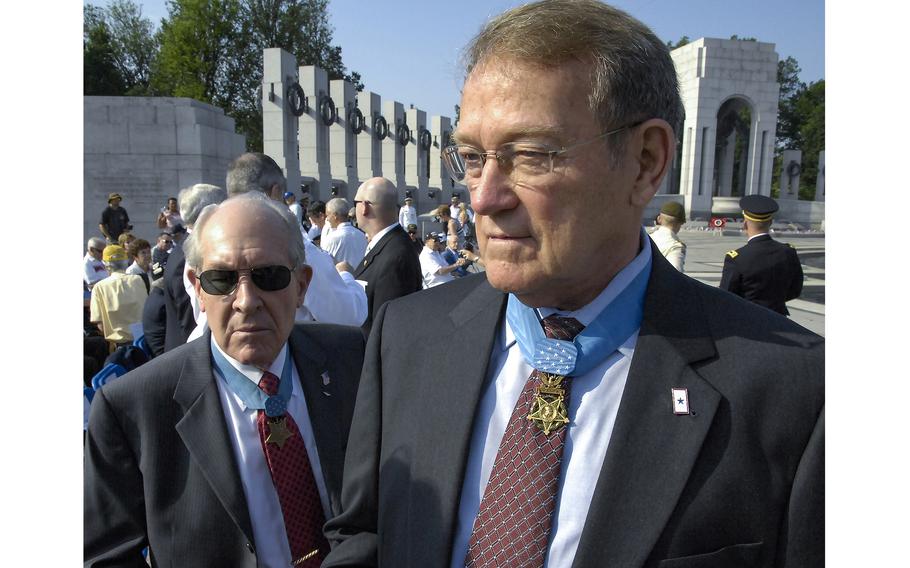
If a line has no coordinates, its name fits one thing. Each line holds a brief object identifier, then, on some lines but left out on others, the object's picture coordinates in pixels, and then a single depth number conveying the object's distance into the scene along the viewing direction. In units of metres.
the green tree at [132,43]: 52.31
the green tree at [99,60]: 46.09
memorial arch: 38.56
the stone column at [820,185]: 48.00
